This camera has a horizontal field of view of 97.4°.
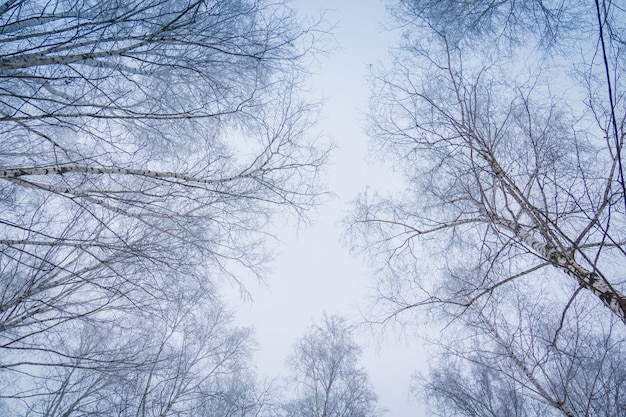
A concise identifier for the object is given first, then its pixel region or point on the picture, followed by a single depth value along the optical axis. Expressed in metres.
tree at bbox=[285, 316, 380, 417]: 10.17
